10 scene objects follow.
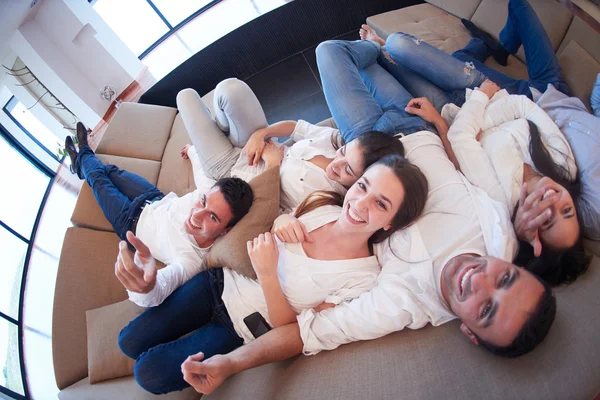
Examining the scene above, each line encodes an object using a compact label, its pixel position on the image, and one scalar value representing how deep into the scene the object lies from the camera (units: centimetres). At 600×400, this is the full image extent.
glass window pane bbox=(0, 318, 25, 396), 219
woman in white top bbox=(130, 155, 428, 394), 129
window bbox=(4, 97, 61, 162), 354
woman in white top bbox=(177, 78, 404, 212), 155
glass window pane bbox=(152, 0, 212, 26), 403
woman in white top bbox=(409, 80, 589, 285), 114
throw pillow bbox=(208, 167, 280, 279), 147
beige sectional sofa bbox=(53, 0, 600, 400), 94
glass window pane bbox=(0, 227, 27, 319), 273
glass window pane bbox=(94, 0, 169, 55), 411
